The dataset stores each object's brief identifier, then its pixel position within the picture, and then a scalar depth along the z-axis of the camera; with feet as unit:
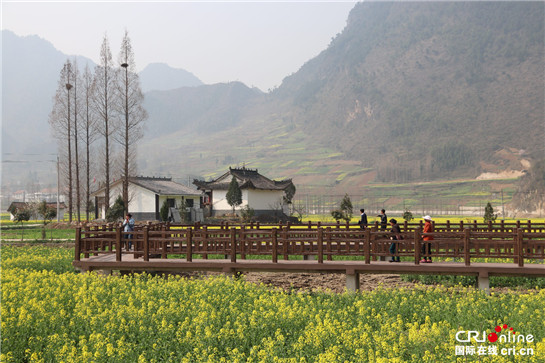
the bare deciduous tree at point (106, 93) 156.04
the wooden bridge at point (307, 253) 52.70
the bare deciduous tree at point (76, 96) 171.32
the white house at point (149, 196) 176.14
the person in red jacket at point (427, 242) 54.75
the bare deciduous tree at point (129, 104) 146.20
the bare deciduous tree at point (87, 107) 168.53
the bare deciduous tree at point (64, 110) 170.09
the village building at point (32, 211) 239.07
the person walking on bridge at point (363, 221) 73.21
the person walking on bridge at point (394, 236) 56.03
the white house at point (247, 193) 198.39
